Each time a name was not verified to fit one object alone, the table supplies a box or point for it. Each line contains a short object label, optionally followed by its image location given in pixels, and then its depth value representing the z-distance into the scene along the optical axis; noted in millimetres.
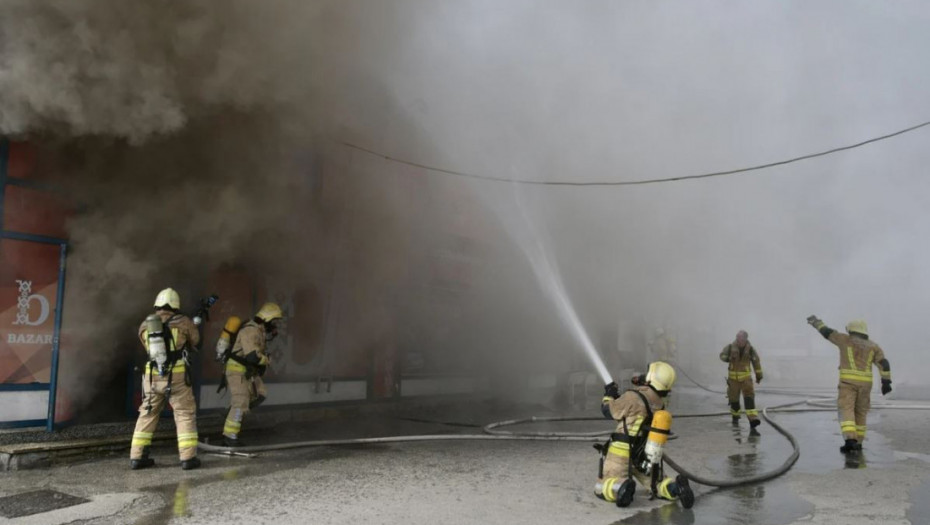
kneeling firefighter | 4480
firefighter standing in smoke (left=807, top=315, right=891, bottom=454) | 7141
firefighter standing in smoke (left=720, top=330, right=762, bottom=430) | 9203
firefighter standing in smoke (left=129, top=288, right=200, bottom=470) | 5398
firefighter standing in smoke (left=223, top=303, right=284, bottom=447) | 6461
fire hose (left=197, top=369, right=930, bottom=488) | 5246
